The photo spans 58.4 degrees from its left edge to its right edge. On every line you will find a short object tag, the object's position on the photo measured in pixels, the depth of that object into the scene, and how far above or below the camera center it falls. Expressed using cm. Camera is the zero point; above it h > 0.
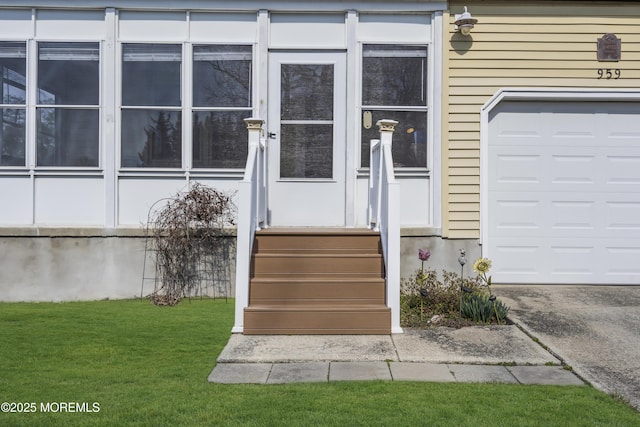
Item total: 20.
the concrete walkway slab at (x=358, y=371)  407 -117
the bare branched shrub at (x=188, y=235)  689 -29
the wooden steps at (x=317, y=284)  525 -70
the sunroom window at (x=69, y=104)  711 +132
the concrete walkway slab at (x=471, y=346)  450 -112
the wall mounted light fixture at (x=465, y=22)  695 +234
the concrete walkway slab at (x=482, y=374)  404 -117
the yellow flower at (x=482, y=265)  570 -52
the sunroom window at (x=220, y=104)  718 +135
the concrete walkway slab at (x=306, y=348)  453 -114
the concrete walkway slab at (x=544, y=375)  401 -118
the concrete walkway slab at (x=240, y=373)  402 -118
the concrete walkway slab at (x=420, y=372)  406 -117
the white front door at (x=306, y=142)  721 +88
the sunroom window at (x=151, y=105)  714 +132
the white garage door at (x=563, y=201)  724 +16
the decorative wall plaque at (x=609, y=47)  714 +208
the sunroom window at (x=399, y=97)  722 +146
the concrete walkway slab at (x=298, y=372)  404 -118
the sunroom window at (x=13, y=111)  712 +123
